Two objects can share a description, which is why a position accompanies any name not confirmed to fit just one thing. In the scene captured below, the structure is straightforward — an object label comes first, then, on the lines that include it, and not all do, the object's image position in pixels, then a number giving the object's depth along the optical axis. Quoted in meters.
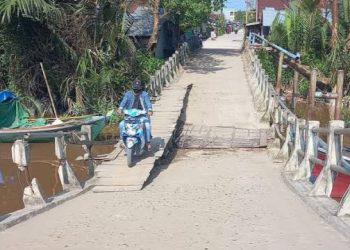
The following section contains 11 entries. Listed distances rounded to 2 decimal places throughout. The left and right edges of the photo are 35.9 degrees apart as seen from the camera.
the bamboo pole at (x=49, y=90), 18.74
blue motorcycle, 9.78
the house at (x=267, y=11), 39.19
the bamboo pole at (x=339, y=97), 16.00
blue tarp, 17.08
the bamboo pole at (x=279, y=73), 21.27
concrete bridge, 5.36
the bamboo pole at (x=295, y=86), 21.38
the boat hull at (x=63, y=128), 15.20
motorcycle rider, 10.05
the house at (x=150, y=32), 26.98
